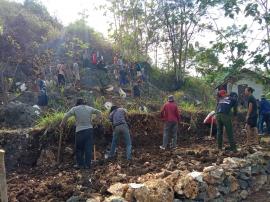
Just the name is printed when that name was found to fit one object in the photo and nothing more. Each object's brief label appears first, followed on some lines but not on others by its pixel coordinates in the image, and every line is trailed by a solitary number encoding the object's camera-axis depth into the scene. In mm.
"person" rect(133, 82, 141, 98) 10603
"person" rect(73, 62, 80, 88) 11381
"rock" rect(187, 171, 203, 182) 3612
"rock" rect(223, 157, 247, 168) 4315
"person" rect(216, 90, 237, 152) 5171
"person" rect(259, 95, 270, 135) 7383
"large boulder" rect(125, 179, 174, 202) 2949
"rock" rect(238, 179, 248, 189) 4245
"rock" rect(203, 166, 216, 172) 3874
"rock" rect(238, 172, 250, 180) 4295
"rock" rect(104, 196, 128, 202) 2743
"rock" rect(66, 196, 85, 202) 2770
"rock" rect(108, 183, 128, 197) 2970
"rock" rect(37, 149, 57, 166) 5683
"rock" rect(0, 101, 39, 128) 7459
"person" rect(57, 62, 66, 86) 10563
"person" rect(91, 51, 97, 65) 12811
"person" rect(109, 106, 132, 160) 5243
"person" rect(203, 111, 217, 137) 6886
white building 5695
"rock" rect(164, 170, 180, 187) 3366
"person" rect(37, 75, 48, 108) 8613
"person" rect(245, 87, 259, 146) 5692
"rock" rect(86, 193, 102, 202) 2748
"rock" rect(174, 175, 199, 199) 3373
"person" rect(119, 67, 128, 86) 11808
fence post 2372
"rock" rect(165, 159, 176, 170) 4061
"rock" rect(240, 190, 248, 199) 4184
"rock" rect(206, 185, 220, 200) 3677
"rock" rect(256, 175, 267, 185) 4621
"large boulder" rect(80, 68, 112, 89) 11493
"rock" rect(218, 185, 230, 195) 3877
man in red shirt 6057
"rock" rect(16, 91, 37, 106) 9142
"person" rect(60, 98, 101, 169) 4693
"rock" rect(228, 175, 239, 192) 4046
